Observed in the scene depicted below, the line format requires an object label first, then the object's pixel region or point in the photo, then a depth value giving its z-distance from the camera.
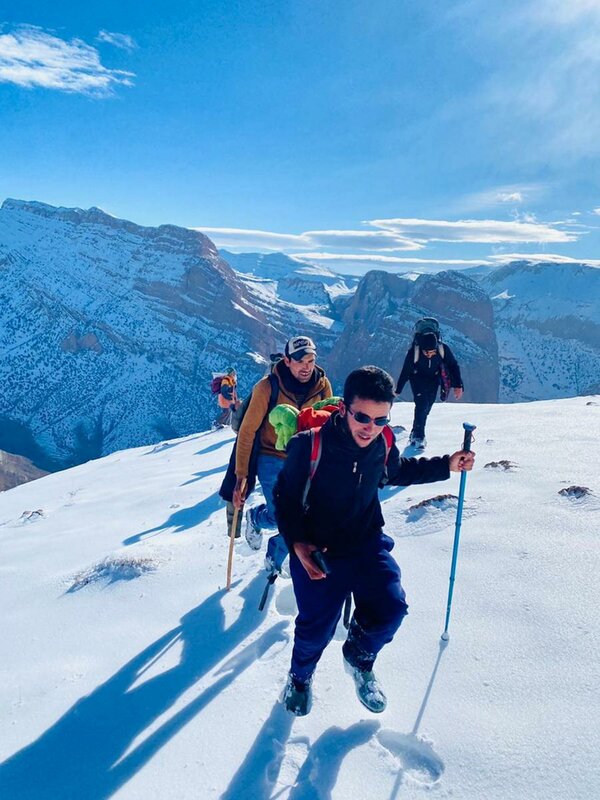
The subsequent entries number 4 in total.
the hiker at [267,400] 5.39
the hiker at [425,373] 10.52
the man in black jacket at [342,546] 3.38
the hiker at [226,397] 9.63
